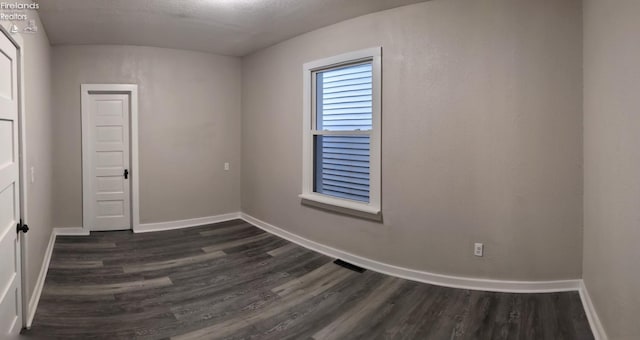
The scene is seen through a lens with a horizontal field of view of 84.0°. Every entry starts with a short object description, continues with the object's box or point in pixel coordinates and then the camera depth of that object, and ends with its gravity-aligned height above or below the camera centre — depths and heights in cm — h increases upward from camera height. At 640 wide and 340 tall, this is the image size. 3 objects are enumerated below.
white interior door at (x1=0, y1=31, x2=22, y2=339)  188 -21
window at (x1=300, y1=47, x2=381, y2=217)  347 +31
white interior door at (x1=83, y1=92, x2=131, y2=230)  475 +0
